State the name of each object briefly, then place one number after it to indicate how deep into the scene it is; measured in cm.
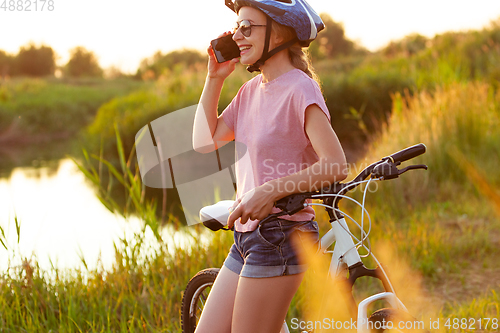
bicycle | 447
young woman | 448
